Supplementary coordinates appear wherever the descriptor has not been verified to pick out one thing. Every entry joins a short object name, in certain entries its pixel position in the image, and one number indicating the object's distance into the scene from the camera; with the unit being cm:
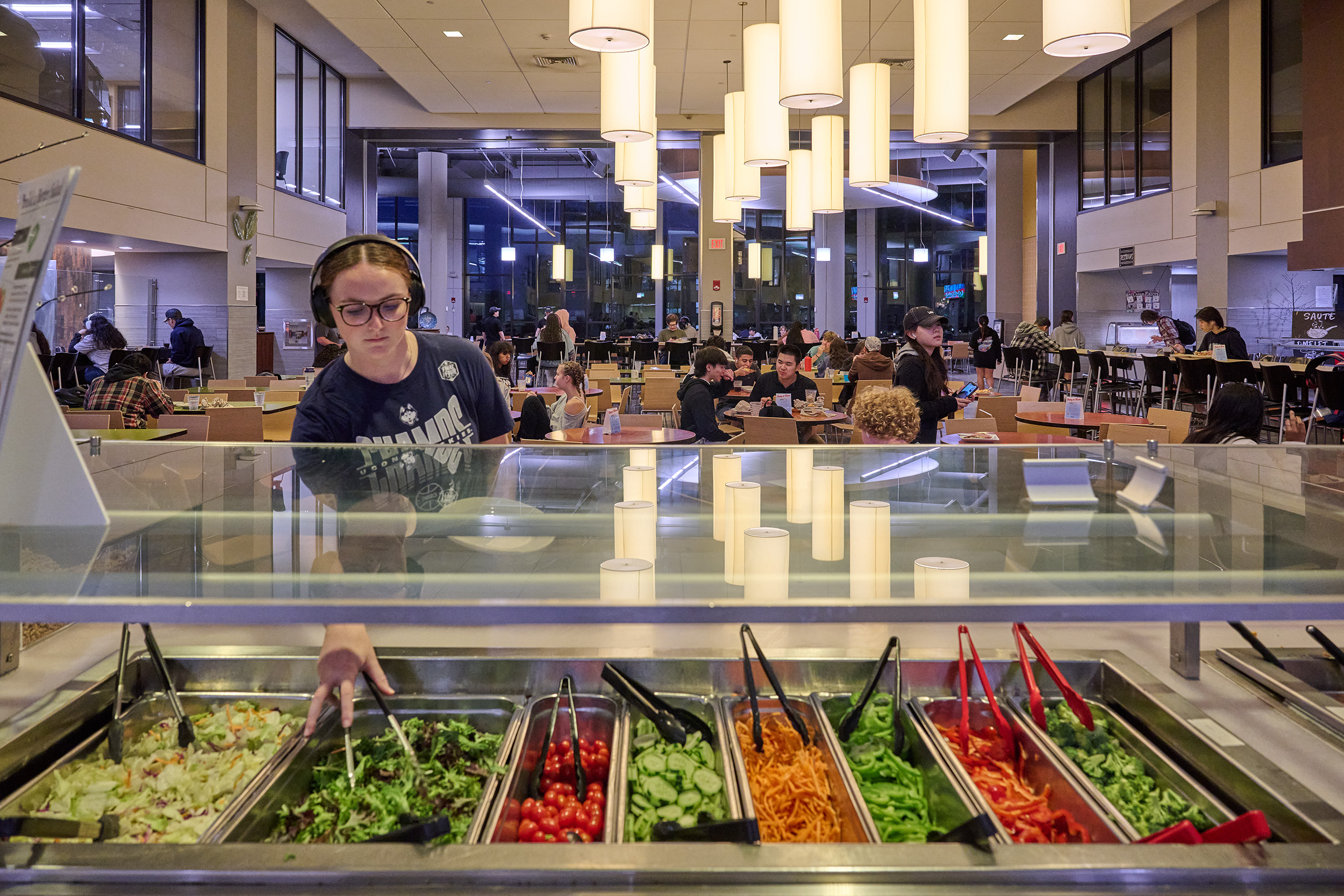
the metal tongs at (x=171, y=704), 149
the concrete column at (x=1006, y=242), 1795
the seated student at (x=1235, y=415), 388
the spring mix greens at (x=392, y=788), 130
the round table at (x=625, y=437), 527
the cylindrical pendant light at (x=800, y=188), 693
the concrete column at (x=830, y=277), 2072
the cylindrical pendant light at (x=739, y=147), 645
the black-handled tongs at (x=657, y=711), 149
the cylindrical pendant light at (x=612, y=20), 386
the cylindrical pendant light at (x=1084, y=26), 373
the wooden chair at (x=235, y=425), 577
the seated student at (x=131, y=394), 601
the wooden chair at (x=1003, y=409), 662
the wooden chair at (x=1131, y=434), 490
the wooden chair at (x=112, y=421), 543
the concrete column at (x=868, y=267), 2147
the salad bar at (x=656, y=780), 101
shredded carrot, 128
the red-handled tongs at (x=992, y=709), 150
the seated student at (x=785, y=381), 726
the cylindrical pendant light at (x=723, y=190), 701
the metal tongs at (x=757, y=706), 142
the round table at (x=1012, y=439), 501
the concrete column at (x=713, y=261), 1623
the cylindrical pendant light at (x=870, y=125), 559
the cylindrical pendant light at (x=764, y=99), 512
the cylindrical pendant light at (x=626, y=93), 498
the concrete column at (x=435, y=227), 1862
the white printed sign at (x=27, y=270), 96
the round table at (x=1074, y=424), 587
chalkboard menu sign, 1100
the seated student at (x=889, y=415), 407
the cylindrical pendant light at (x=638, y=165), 626
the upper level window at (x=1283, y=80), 1089
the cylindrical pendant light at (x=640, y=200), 810
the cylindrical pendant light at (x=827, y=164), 675
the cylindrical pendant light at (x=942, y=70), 472
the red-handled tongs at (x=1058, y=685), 151
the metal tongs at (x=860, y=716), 149
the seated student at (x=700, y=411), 618
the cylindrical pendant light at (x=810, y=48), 433
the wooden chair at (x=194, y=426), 568
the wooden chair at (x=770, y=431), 555
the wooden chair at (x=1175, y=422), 550
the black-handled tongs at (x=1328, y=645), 157
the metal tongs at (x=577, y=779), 136
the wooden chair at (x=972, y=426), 551
